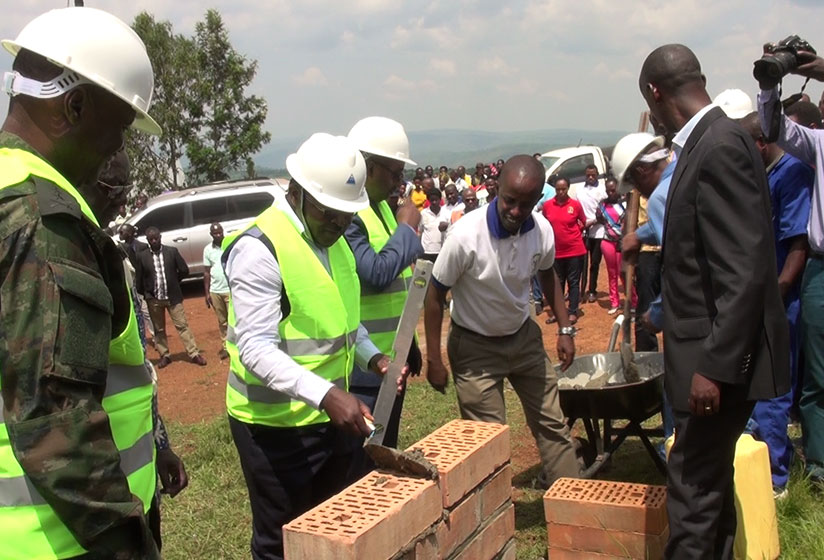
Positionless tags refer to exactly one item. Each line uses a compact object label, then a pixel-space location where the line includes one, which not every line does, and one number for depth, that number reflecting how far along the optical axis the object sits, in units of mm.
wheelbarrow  4324
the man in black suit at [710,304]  2604
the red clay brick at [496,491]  3035
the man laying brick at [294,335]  2717
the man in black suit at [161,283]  10391
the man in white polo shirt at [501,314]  4031
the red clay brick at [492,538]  2926
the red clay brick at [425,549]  2543
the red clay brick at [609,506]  3311
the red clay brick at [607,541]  3314
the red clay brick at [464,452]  2748
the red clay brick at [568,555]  3473
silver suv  16031
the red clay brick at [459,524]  2711
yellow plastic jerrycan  3377
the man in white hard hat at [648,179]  3607
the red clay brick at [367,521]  2291
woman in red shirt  10914
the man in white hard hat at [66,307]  1438
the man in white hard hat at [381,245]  3607
